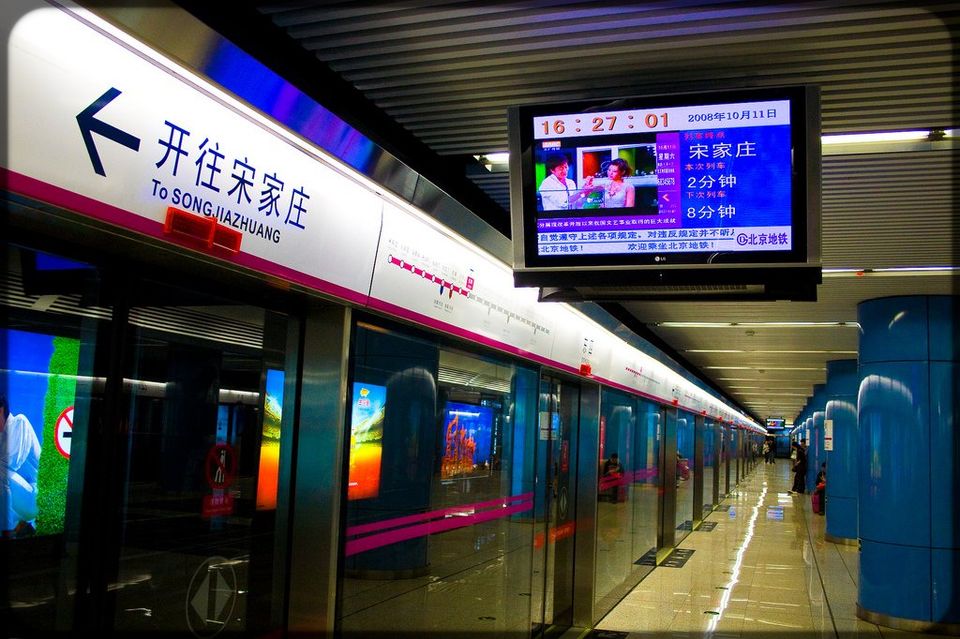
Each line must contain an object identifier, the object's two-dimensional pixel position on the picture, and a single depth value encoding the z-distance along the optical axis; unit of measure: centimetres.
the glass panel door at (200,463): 262
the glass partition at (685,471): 1447
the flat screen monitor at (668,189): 311
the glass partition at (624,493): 872
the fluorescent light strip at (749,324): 1004
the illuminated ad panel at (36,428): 218
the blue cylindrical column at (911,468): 775
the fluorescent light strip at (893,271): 659
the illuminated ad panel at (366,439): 374
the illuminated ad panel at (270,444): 331
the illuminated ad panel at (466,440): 484
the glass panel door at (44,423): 219
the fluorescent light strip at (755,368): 1653
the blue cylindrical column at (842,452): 1344
